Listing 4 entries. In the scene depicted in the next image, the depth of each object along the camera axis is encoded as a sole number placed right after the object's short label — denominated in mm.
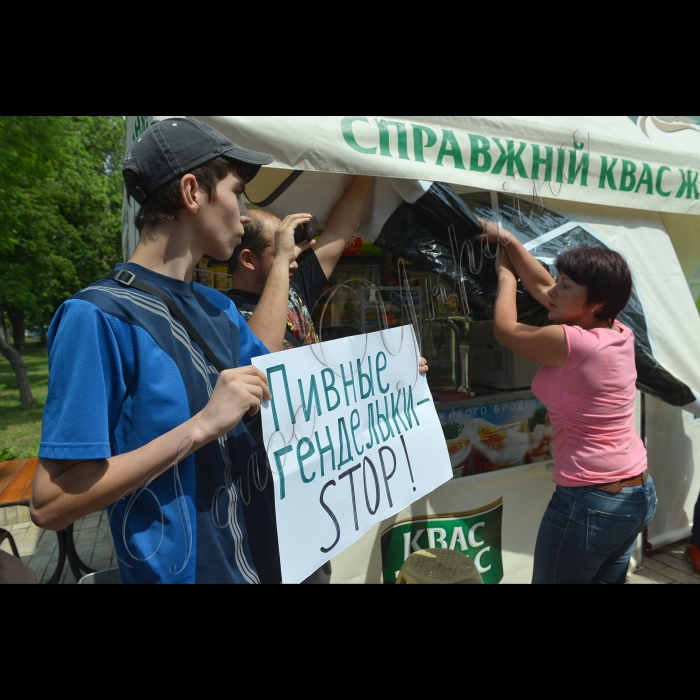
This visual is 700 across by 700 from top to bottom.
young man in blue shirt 887
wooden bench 2932
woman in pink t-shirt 1854
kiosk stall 1876
